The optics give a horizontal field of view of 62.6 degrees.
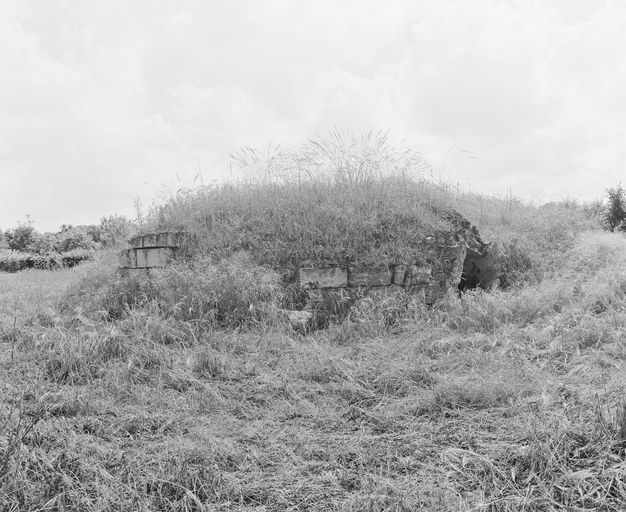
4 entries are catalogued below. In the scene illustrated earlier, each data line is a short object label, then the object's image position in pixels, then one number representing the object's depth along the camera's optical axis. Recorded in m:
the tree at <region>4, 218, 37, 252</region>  18.78
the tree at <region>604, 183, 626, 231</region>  10.90
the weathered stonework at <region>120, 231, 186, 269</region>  6.54
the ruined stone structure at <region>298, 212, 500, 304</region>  6.02
